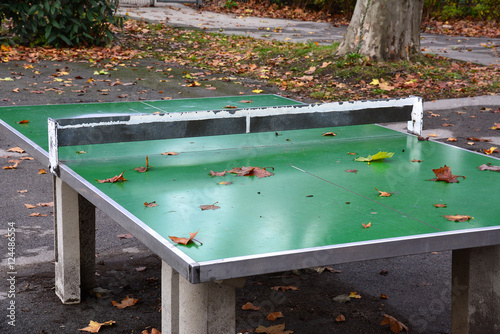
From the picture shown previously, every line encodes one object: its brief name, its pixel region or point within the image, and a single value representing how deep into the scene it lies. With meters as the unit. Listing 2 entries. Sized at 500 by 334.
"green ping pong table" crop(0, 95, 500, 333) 2.47
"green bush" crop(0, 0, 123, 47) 13.30
